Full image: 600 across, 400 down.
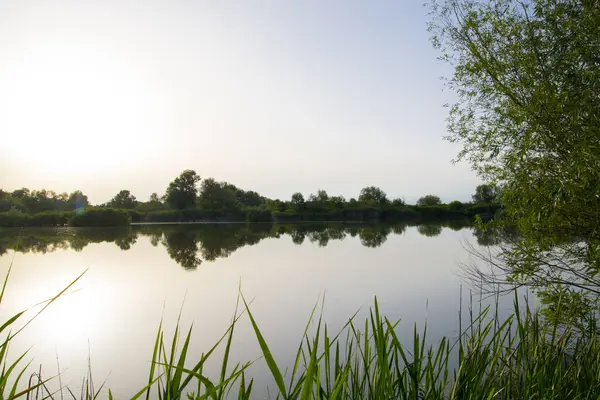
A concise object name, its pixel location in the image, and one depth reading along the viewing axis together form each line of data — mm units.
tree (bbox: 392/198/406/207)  69650
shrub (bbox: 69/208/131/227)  45000
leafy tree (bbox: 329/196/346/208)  67312
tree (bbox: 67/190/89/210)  68856
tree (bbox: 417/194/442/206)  78188
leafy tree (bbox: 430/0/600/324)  5062
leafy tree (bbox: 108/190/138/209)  74812
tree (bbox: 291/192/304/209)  66750
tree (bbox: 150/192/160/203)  77144
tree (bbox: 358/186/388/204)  82375
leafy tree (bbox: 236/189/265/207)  90831
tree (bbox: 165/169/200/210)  66562
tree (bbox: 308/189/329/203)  70125
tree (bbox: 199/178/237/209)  64938
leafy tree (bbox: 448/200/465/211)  64525
